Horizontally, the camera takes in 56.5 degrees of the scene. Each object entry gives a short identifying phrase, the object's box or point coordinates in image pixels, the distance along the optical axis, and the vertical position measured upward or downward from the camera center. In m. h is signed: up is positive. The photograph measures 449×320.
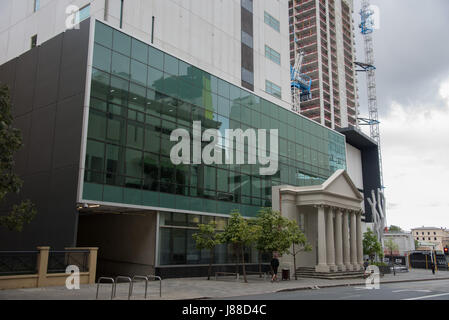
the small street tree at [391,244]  124.54 +0.26
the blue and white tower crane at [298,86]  91.81 +36.09
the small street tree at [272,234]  29.56 +0.65
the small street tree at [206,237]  28.73 +0.33
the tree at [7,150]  18.22 +3.83
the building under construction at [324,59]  118.31 +53.80
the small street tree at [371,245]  49.31 -0.06
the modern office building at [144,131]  26.25 +7.48
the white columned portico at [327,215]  36.91 +2.68
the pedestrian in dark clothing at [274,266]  29.57 -1.60
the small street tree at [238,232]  28.28 +0.70
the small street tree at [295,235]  30.41 +0.60
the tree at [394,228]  190.82 +7.71
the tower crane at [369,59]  128.00 +58.95
